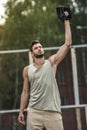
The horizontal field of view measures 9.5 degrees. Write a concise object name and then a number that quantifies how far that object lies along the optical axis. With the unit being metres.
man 5.54
